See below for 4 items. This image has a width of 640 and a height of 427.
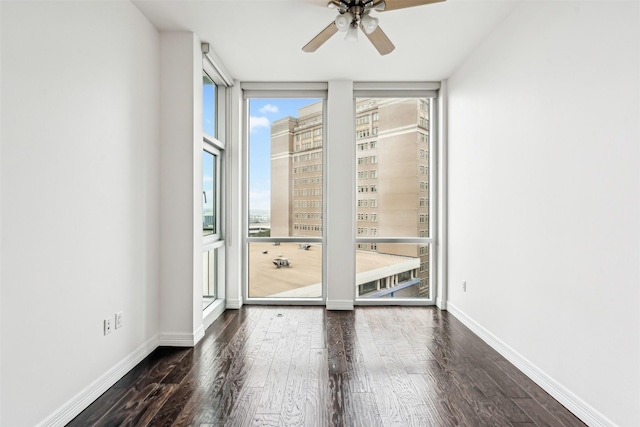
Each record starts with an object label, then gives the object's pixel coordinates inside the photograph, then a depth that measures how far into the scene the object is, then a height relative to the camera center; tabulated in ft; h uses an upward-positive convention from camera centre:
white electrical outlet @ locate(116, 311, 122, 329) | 7.84 -2.44
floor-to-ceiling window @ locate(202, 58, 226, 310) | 12.12 +1.05
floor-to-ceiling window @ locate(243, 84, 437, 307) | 14.32 +0.60
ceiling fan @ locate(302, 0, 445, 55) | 7.52 +4.41
